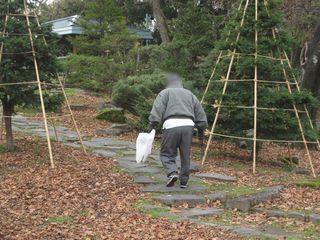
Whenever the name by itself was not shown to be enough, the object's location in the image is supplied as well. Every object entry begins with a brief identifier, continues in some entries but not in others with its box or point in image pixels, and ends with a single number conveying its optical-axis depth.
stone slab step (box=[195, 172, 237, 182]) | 8.88
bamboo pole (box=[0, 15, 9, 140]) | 9.84
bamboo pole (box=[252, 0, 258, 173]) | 10.15
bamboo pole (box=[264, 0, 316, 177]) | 10.56
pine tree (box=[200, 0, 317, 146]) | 10.65
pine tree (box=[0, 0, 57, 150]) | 9.76
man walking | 7.96
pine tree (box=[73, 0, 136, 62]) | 19.69
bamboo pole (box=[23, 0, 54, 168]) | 9.48
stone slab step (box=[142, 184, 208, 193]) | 7.97
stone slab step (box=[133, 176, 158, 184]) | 8.40
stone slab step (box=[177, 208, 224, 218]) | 6.99
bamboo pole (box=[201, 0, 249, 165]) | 10.75
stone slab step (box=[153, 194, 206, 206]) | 7.45
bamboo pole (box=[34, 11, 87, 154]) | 10.06
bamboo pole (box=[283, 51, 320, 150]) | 10.94
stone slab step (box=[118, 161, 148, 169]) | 9.52
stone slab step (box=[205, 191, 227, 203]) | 7.66
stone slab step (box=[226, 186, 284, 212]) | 7.47
